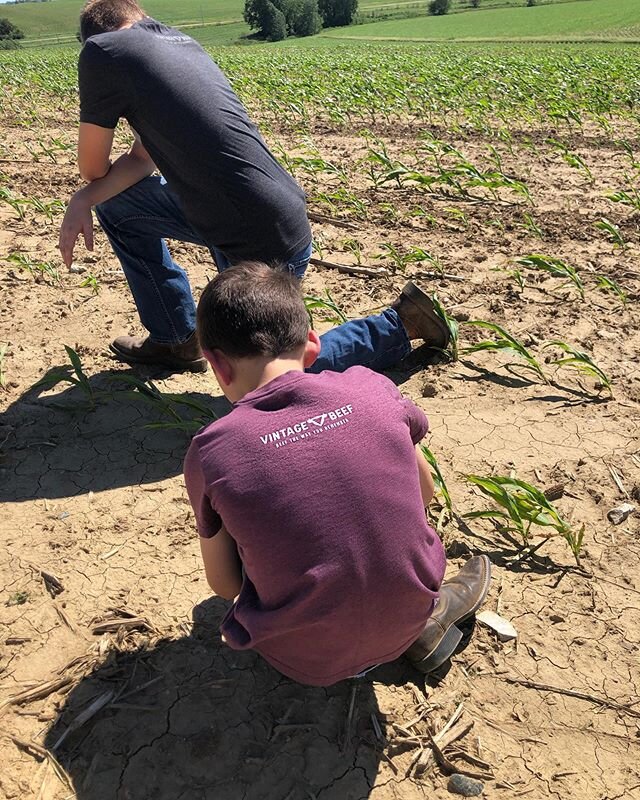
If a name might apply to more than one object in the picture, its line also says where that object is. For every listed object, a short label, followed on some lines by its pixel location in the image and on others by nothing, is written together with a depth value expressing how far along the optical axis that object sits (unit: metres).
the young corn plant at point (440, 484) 2.47
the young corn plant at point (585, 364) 3.15
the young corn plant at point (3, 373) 3.42
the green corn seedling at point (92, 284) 4.29
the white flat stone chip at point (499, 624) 2.14
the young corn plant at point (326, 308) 3.59
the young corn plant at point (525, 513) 2.36
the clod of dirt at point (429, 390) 3.30
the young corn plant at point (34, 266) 4.46
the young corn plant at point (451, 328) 3.38
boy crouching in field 1.46
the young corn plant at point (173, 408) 3.04
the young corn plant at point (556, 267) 4.00
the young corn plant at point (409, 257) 4.38
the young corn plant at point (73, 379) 3.16
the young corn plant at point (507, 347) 3.30
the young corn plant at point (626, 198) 5.17
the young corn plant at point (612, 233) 4.47
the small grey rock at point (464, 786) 1.74
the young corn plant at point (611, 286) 3.91
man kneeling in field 2.64
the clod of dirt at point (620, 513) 2.53
